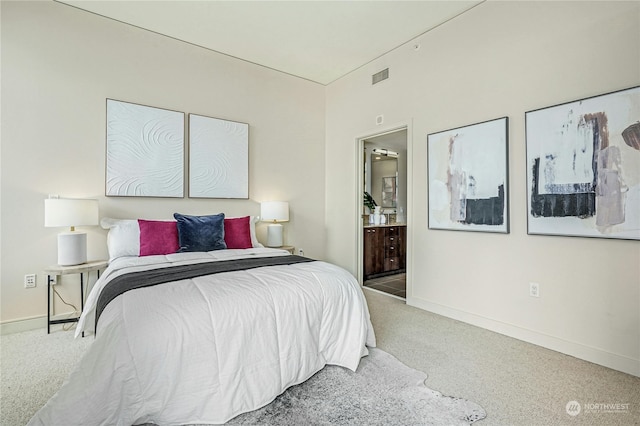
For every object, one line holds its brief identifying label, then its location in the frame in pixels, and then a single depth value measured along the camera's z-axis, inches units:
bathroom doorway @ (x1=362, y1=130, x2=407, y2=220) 247.2
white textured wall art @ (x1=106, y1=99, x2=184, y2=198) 125.8
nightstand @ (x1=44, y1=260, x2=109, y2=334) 102.9
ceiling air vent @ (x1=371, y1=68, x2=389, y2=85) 154.1
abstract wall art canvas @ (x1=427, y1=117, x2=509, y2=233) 108.7
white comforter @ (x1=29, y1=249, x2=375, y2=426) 50.3
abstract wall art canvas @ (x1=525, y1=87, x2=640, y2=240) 81.6
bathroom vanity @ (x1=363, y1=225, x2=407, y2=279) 190.9
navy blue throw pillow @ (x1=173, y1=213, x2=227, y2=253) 118.7
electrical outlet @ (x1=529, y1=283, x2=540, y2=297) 100.2
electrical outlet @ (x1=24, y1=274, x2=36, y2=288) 111.0
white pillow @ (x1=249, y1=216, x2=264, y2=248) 142.7
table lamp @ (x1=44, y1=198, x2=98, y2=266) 102.3
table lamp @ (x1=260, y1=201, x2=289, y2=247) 158.9
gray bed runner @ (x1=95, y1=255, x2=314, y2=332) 68.7
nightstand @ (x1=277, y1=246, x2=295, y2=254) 162.2
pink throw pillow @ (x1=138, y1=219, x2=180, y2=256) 113.0
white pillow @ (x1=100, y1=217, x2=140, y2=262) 112.3
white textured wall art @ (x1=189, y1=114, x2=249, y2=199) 144.5
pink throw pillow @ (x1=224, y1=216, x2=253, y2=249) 132.0
